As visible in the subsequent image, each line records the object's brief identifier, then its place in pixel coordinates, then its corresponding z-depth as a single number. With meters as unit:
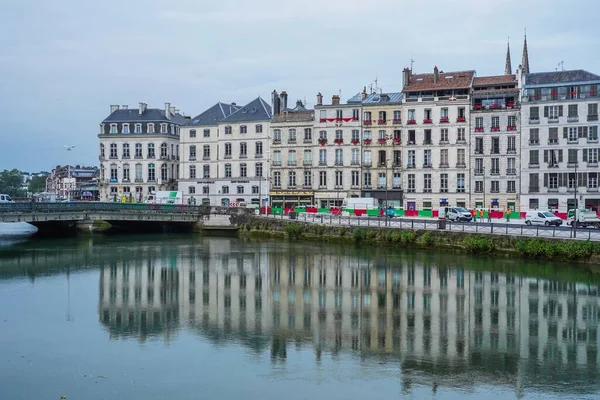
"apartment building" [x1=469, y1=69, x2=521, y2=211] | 60.03
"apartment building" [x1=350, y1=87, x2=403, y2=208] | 64.06
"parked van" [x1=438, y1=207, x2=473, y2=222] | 51.06
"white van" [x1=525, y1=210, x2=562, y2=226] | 46.66
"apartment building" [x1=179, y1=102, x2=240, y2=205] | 72.69
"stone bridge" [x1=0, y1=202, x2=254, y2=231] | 49.34
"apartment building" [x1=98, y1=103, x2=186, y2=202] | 77.75
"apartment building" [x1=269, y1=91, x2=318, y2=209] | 67.06
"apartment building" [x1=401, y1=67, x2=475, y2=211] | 61.78
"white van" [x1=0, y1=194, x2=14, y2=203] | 68.30
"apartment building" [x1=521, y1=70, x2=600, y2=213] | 56.69
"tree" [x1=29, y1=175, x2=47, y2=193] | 198.50
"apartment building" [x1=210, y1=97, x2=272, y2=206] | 69.81
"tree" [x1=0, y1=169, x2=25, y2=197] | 171.75
